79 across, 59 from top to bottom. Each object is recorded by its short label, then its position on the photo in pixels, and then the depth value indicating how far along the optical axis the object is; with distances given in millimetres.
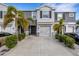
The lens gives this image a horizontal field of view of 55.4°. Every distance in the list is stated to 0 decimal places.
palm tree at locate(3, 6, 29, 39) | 3354
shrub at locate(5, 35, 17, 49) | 3212
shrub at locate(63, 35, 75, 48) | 3189
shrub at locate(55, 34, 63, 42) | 3339
